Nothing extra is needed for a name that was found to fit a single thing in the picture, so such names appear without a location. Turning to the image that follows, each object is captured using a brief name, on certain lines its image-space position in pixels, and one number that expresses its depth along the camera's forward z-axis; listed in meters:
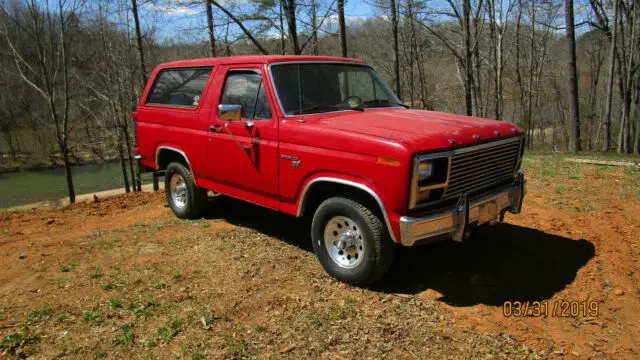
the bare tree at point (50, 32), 12.37
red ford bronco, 3.49
